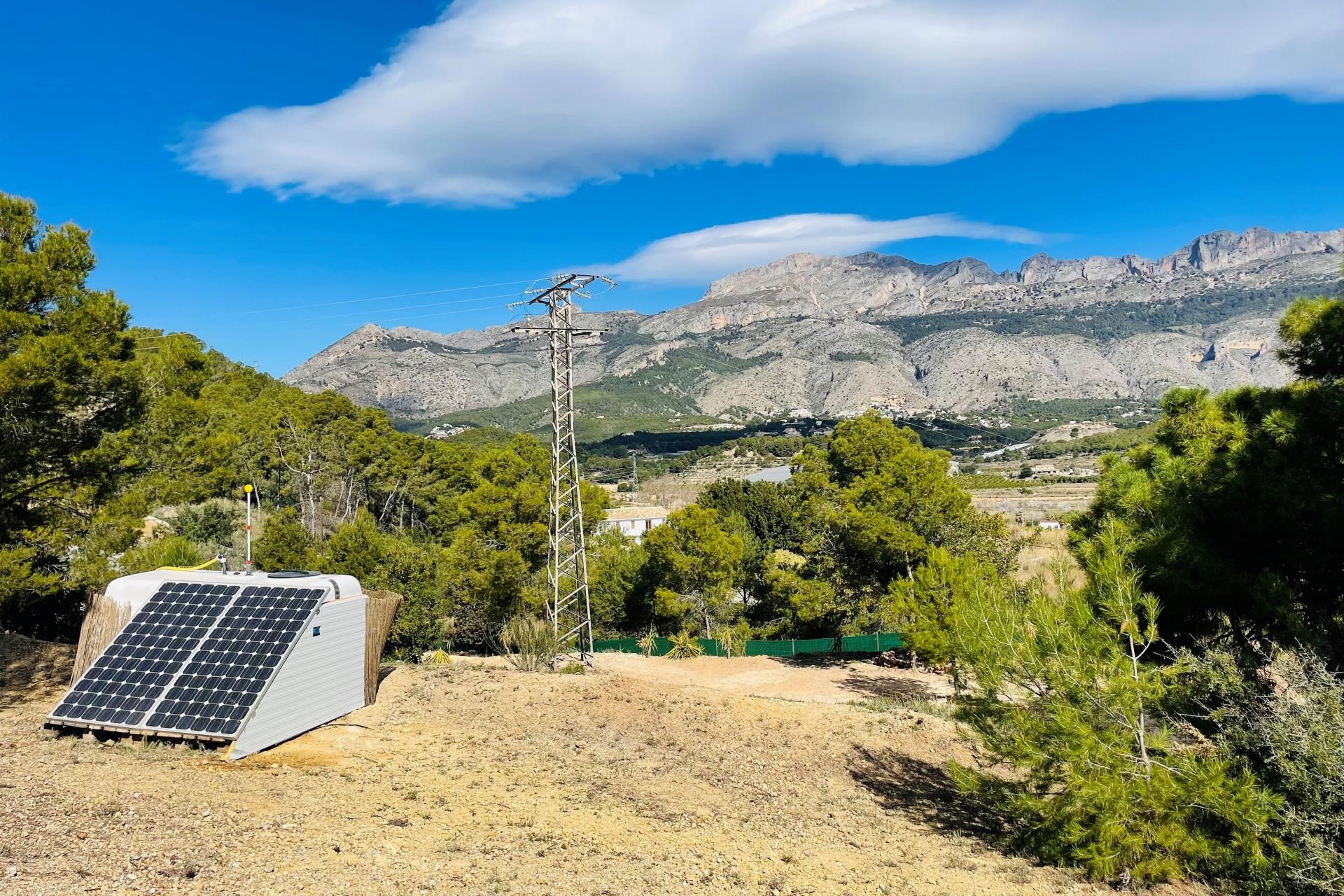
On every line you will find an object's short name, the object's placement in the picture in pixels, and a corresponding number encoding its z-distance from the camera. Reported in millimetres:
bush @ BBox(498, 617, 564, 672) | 16469
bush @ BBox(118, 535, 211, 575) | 13805
